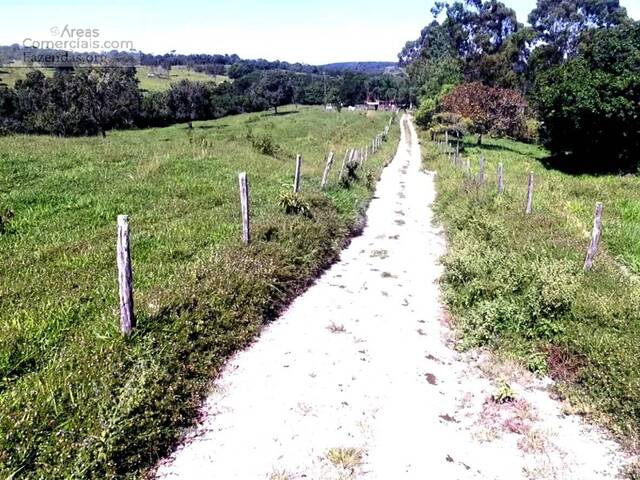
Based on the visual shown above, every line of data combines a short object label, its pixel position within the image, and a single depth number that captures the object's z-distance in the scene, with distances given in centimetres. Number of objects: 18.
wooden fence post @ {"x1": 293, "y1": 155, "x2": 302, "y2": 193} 1370
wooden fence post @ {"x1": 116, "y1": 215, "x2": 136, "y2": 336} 604
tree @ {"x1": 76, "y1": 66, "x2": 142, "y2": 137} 5954
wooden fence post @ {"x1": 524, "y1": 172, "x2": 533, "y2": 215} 1359
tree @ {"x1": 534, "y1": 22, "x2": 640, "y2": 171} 3042
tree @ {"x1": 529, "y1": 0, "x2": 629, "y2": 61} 7412
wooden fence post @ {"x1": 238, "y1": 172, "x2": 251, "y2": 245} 998
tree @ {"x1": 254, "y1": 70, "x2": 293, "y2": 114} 10944
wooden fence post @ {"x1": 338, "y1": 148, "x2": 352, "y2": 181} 1969
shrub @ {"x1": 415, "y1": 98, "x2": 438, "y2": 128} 5186
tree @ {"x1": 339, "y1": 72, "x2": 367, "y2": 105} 13962
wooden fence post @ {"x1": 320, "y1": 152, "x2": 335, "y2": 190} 1716
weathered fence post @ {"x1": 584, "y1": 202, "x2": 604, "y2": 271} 908
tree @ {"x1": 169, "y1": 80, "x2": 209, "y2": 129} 8019
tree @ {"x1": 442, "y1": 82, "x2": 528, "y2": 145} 4025
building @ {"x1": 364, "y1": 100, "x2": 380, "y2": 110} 12328
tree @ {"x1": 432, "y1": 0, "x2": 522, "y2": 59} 8150
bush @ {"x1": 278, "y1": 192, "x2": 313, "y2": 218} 1304
